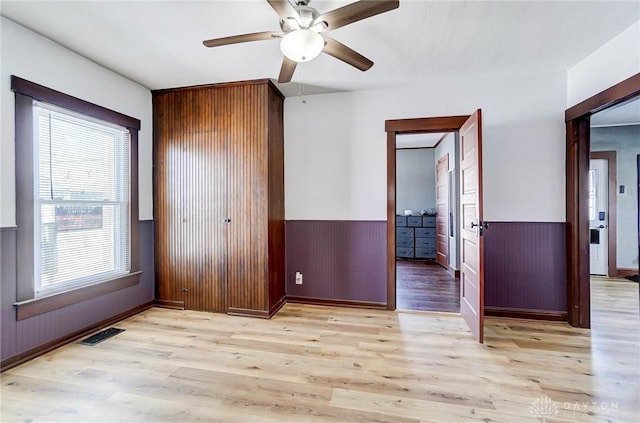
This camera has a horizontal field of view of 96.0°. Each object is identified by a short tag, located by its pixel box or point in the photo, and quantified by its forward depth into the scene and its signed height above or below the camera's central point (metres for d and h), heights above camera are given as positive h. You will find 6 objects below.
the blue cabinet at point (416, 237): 6.39 -0.62
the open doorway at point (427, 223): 3.99 -0.31
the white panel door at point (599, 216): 4.81 -0.14
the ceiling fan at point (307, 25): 1.60 +1.13
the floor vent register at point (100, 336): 2.55 -1.15
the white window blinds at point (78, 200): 2.39 +0.12
